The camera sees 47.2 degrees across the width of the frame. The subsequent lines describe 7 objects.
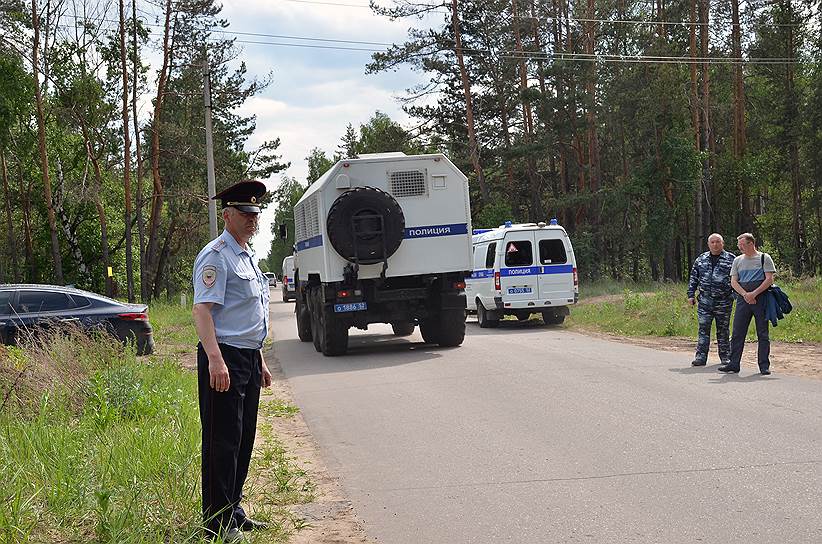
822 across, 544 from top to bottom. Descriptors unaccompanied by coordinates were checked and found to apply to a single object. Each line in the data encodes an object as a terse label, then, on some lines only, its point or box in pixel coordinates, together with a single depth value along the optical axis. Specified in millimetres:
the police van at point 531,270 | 22109
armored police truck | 16298
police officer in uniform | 5156
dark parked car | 15430
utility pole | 26734
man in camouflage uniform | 13320
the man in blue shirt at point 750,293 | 12336
